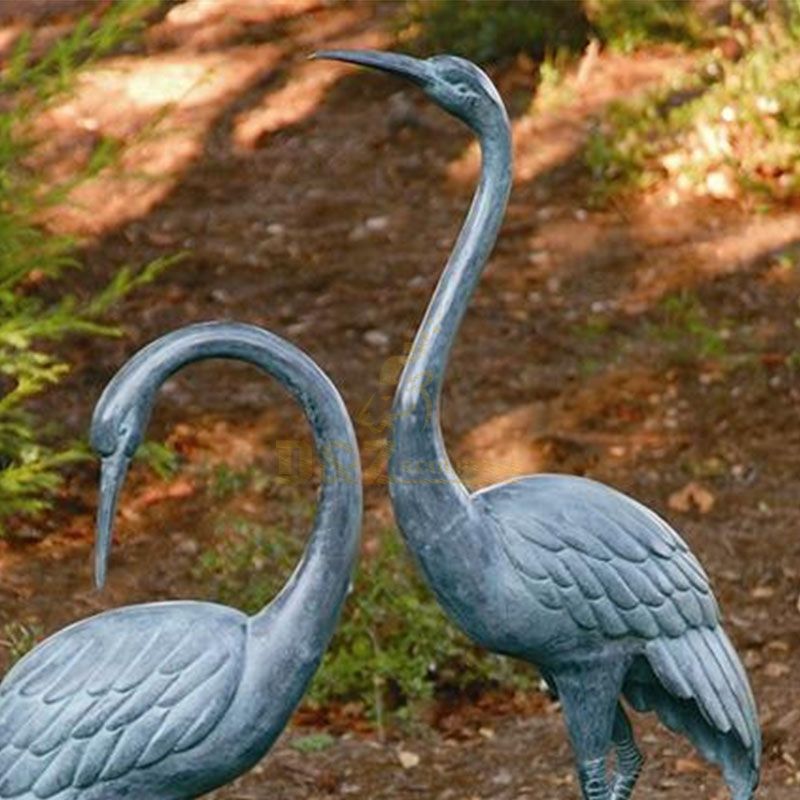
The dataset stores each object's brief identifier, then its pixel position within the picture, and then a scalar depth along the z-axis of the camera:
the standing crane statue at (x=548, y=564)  6.94
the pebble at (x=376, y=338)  14.41
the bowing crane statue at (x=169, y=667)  6.59
